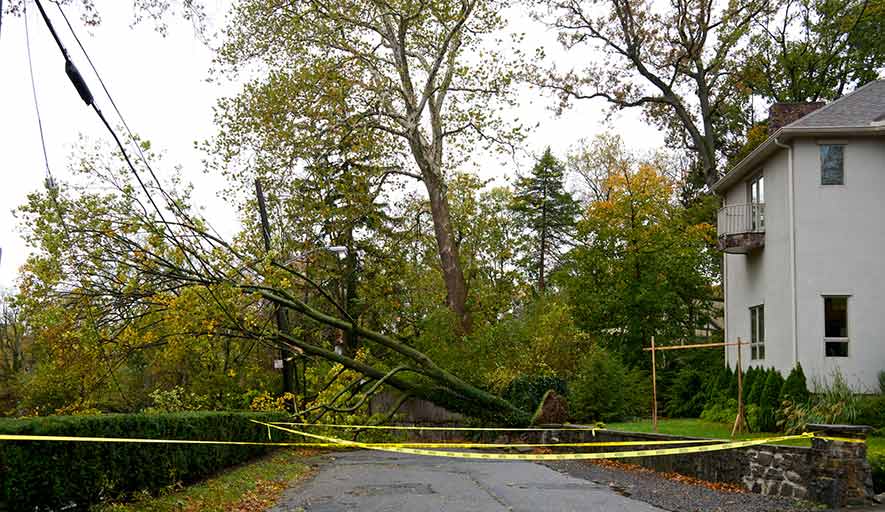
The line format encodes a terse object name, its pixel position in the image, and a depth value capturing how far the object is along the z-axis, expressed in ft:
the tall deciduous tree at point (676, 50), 102.01
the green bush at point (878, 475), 40.52
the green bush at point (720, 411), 76.48
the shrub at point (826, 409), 57.31
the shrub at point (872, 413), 59.47
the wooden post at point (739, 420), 56.02
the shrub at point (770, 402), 65.57
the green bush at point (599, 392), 81.82
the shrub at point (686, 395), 94.79
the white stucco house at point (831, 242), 69.05
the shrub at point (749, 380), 74.81
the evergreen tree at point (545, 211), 179.83
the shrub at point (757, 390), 70.95
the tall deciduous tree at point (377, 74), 89.92
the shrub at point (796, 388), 64.85
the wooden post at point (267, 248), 79.20
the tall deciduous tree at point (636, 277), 115.03
